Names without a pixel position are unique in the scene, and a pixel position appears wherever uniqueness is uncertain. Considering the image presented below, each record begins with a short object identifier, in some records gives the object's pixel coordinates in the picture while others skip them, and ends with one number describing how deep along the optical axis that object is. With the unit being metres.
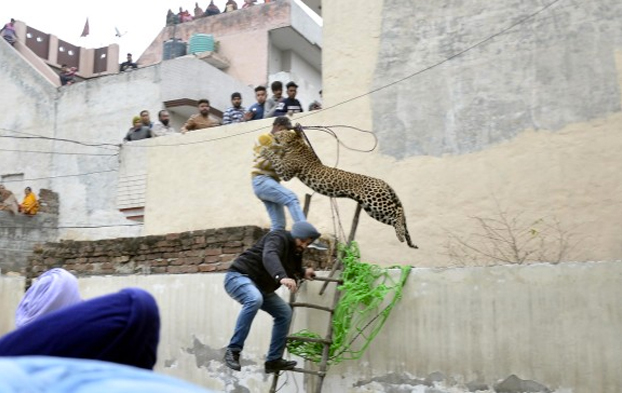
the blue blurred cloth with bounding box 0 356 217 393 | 1.07
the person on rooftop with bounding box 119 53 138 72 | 20.51
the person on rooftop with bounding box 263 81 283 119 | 11.23
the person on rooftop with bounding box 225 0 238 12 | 22.43
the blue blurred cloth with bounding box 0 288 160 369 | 1.57
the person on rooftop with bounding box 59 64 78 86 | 18.09
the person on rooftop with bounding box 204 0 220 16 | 22.78
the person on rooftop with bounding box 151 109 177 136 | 12.81
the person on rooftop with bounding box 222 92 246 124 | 11.79
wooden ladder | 5.63
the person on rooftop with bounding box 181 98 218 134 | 11.83
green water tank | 21.06
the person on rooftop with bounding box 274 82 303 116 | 10.93
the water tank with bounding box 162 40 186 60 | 20.09
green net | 5.93
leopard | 6.41
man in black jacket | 5.31
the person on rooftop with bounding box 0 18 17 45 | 20.17
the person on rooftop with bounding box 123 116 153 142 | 12.87
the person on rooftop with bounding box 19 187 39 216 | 15.52
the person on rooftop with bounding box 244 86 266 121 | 11.29
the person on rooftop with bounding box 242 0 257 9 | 21.65
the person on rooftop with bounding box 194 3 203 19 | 23.44
